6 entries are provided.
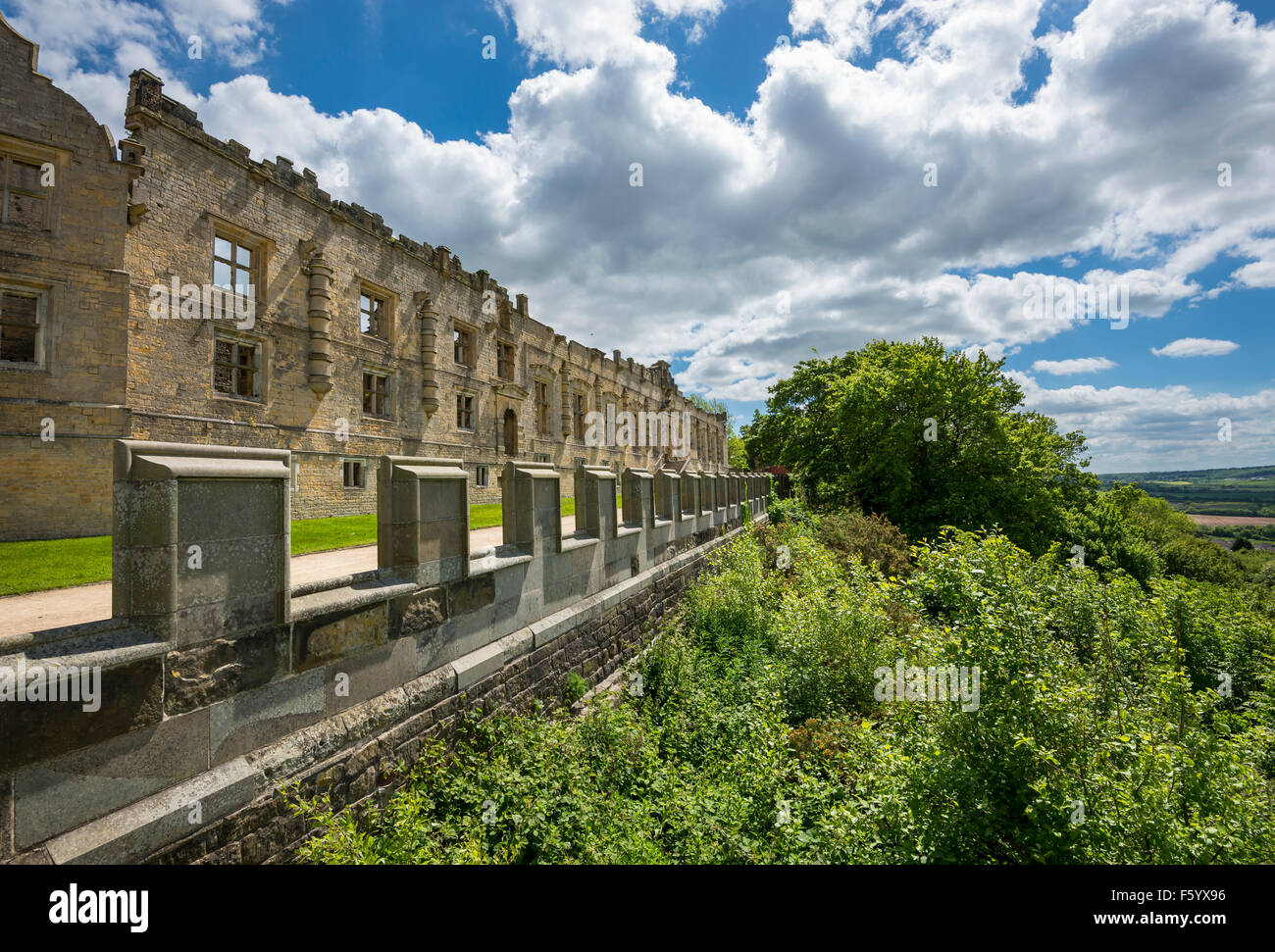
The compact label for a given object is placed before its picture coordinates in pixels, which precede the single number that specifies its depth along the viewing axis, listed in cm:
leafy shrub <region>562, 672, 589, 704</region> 750
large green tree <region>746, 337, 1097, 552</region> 2377
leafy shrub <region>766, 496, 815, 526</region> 2489
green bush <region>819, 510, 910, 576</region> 1834
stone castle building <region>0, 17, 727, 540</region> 1138
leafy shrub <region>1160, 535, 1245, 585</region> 4169
